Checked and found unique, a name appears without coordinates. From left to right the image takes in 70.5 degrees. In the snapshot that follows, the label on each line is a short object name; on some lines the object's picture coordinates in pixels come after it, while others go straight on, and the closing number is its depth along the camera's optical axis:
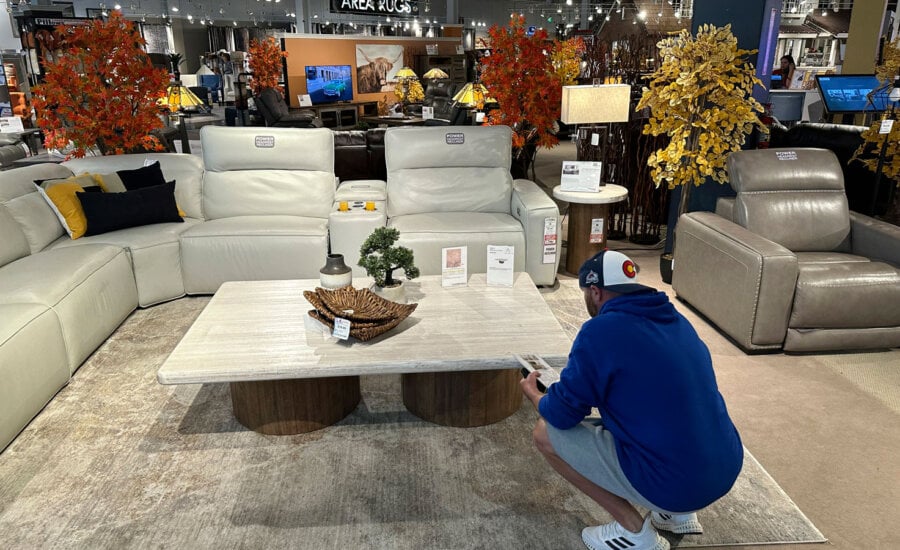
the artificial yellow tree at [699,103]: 3.64
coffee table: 2.22
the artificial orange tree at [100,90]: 4.34
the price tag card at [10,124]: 4.20
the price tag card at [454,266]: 2.93
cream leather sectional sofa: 2.76
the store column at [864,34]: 7.75
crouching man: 1.50
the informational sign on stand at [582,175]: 4.20
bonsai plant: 2.70
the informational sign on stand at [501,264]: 2.95
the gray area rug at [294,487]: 2.01
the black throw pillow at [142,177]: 3.97
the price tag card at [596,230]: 4.23
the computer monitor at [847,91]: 5.91
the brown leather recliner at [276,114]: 8.74
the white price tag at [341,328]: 2.34
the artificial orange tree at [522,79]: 4.88
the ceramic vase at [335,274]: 2.72
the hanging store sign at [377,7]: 10.29
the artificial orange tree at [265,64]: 10.10
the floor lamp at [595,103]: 4.12
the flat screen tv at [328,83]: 9.70
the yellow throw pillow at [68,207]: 3.63
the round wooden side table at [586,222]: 4.15
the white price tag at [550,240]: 3.85
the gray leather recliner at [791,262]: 3.01
